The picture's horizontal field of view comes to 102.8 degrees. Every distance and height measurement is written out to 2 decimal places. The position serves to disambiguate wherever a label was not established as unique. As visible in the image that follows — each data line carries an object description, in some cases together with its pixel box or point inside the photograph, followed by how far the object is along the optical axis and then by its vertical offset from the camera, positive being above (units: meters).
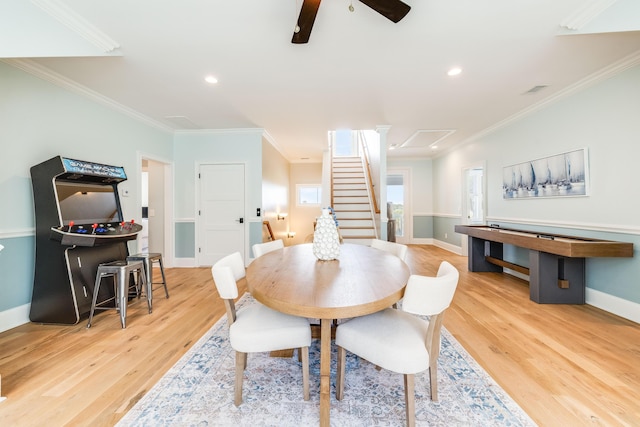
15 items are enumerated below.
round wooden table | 1.12 -0.39
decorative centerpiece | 1.90 -0.21
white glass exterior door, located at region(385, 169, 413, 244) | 7.42 +0.24
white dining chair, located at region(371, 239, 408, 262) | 2.30 -0.36
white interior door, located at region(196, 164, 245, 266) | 4.64 +0.03
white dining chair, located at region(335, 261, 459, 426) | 1.20 -0.66
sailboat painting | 3.01 +0.45
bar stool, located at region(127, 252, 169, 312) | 2.76 -0.58
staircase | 5.16 +0.22
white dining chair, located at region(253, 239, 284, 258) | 2.27 -0.35
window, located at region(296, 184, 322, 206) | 7.80 +0.50
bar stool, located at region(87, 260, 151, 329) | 2.38 -0.63
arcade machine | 2.35 -0.28
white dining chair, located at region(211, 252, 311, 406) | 1.38 -0.66
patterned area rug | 1.35 -1.10
